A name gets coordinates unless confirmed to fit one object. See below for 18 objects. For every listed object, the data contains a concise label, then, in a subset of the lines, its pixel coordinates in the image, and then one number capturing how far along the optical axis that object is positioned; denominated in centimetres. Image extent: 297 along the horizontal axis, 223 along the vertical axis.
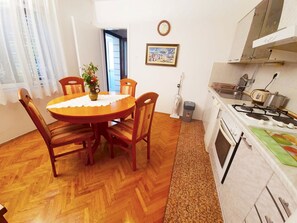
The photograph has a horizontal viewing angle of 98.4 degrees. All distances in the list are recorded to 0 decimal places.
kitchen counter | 51
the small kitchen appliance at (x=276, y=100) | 136
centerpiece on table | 151
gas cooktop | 97
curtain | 171
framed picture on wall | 288
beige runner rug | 114
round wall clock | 273
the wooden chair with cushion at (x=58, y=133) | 115
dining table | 127
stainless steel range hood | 77
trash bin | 288
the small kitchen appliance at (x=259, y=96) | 146
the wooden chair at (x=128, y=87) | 223
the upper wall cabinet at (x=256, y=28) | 142
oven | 109
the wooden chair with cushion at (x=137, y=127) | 127
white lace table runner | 150
